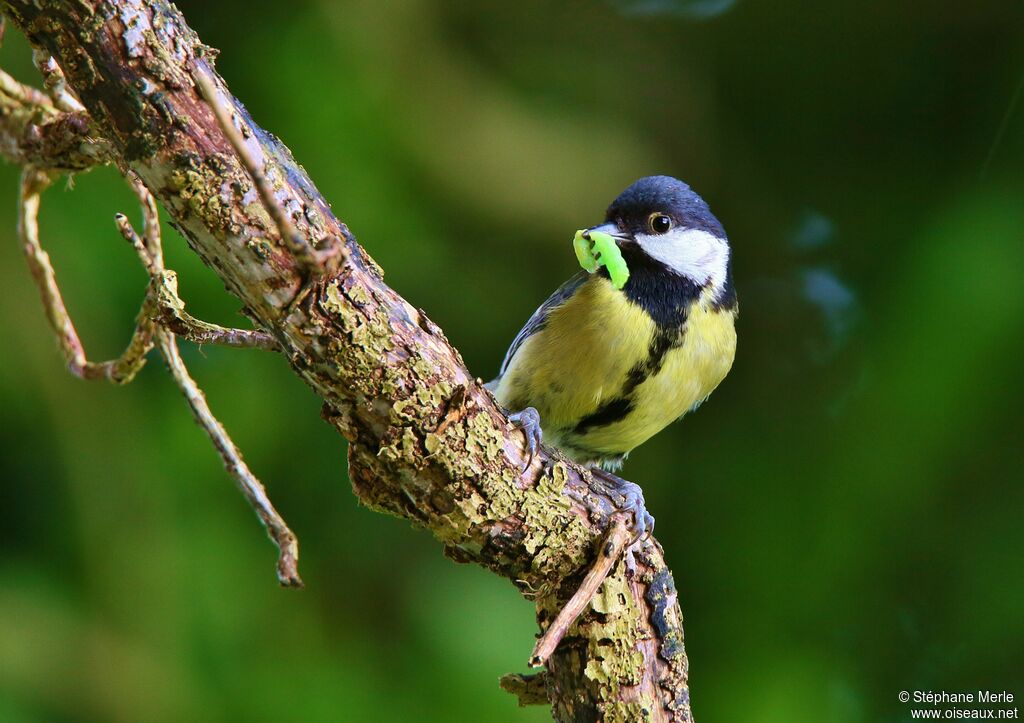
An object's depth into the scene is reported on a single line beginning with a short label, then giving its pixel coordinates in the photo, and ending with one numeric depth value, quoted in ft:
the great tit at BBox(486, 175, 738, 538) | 15.21
